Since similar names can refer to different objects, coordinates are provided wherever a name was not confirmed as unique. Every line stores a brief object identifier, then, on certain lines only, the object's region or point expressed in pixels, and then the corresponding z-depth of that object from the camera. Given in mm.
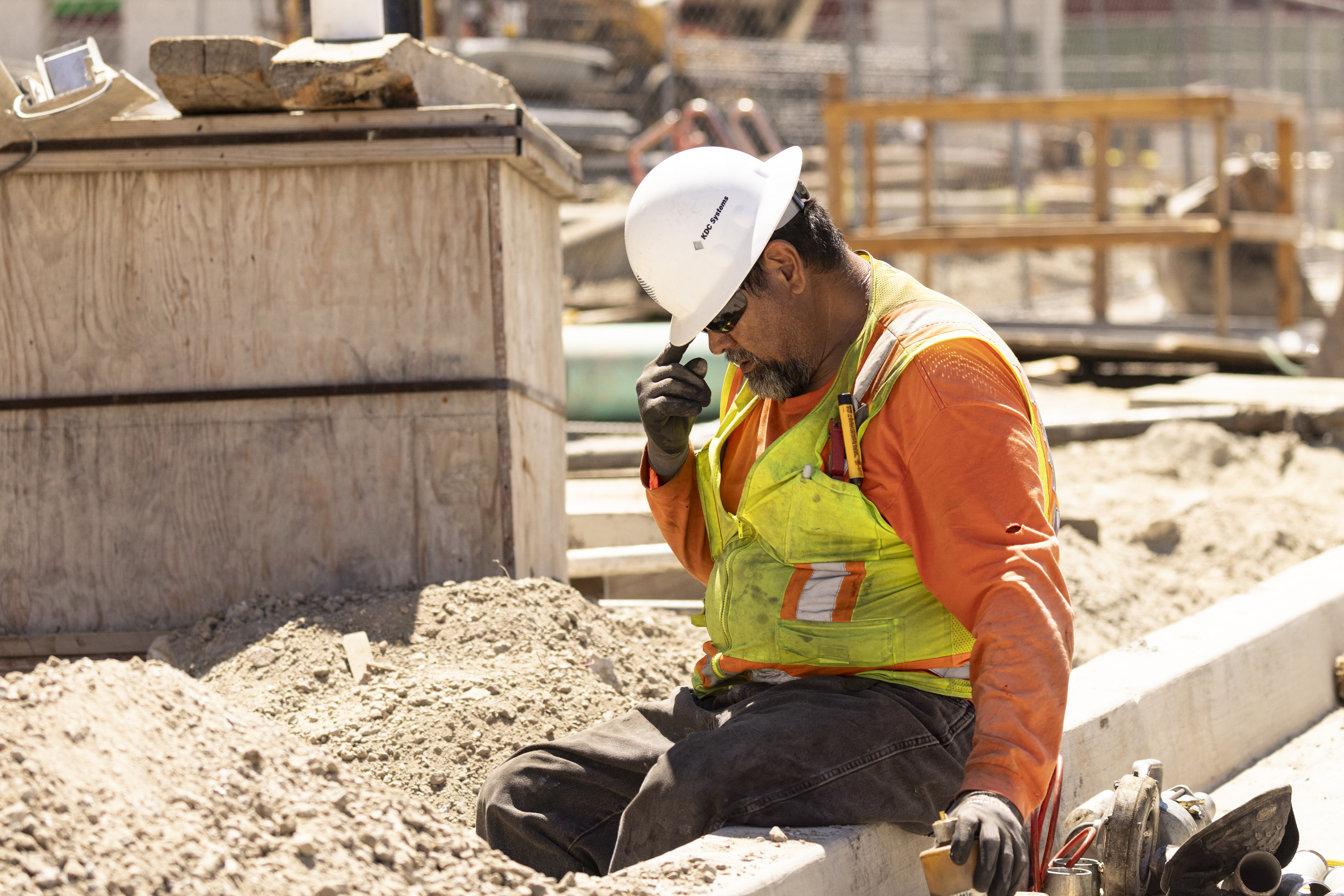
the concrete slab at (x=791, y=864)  5160
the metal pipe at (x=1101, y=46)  29219
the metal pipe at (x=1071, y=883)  5547
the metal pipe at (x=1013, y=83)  27344
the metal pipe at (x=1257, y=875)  5543
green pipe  15648
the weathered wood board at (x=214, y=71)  8602
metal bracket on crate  8812
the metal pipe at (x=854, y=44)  25344
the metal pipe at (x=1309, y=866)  5891
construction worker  5258
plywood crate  9086
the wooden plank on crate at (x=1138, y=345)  21359
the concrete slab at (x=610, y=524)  11711
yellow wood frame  22062
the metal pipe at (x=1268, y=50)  31578
